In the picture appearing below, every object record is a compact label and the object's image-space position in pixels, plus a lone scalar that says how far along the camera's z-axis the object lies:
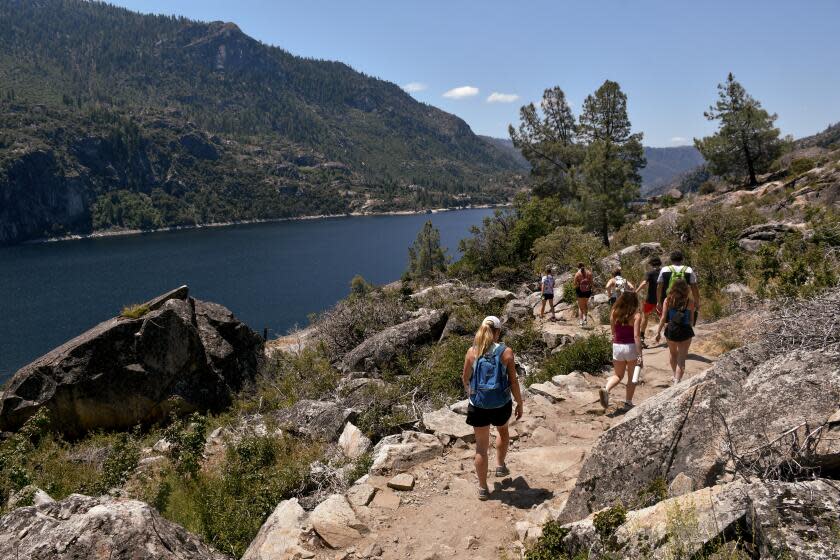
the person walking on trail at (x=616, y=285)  10.80
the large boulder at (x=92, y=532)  4.49
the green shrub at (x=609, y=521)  3.95
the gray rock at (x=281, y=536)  5.50
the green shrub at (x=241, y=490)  7.03
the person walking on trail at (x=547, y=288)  15.20
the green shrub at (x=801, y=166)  32.92
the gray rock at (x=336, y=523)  5.60
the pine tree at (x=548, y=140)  39.40
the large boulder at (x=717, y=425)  3.79
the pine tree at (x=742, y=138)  38.69
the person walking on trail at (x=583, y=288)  13.50
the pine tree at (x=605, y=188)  30.58
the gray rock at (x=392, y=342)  15.24
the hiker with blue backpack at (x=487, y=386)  6.03
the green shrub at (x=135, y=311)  16.94
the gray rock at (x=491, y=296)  18.33
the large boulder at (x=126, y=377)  15.42
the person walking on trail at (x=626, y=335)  8.04
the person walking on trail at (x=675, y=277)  8.44
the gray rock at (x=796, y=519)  3.02
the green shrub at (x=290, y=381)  14.03
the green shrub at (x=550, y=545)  4.37
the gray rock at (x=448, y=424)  7.92
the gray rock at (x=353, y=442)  8.33
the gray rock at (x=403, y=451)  7.10
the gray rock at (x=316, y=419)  9.89
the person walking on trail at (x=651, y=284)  10.17
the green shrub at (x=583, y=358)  10.41
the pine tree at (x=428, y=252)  57.91
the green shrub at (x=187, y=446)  9.62
